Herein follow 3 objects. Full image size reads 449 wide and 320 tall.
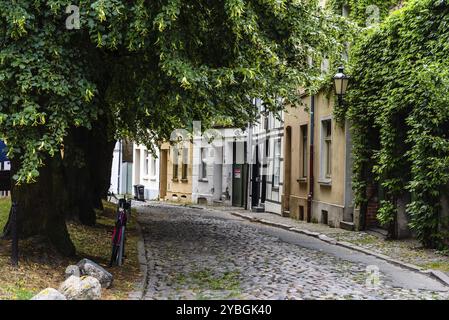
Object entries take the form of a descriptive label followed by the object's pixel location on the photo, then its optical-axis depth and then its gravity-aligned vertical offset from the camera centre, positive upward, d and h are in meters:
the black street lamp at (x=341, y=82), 17.42 +2.71
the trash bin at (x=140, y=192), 44.19 -0.67
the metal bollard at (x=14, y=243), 9.03 -0.86
